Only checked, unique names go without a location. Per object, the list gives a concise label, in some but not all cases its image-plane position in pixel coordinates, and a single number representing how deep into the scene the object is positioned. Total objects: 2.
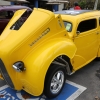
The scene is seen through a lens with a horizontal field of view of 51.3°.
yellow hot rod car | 1.95
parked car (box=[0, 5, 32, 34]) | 5.17
